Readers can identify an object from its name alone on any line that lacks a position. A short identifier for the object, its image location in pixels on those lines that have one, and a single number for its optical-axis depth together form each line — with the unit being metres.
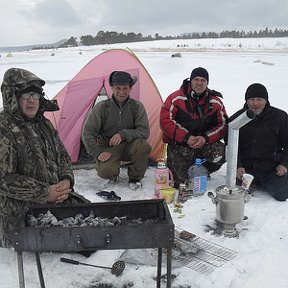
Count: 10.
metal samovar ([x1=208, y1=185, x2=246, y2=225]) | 3.09
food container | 3.83
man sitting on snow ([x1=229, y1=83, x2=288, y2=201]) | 3.82
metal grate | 2.74
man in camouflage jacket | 2.57
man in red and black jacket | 4.18
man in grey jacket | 4.24
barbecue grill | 2.03
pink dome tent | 4.89
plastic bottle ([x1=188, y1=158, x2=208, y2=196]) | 3.97
